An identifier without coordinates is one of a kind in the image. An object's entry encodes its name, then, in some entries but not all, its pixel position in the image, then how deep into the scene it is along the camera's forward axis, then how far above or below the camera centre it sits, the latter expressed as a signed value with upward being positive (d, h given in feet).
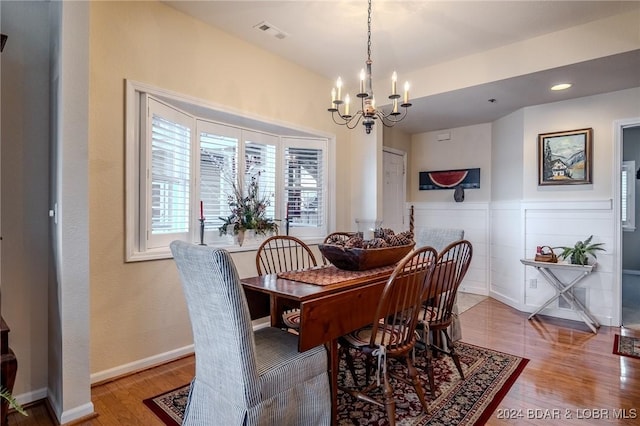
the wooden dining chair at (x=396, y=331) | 5.80 -2.14
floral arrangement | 10.64 -0.08
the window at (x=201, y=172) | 8.40 +1.14
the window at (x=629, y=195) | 19.44 +1.04
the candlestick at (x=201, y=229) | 9.47 -0.52
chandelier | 7.32 +2.45
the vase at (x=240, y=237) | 10.64 -0.82
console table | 11.61 -2.50
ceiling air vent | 9.71 +5.16
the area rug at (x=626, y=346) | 9.50 -3.80
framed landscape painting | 12.38 +2.04
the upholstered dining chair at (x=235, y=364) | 4.54 -2.25
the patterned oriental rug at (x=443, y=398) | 6.42 -3.80
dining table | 5.09 -1.44
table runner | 6.12 -1.21
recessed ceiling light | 11.17 +4.12
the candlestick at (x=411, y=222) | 18.48 -0.55
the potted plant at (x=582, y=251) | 11.78 -1.32
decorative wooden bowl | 6.76 -0.89
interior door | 16.92 +1.12
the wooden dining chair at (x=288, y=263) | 6.93 -1.73
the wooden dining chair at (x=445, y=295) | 7.14 -1.79
